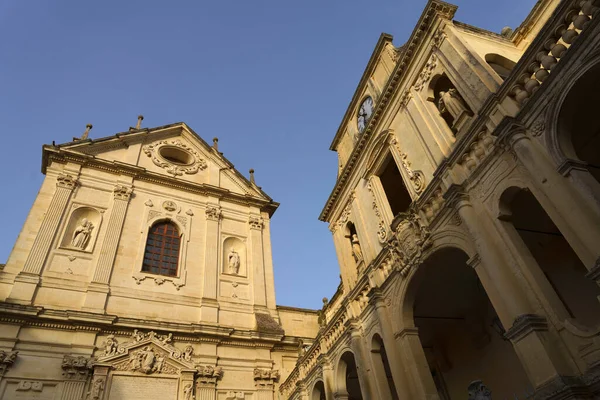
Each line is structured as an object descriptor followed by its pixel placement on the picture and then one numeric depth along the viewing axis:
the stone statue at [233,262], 20.00
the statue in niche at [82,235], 17.16
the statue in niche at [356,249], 13.17
